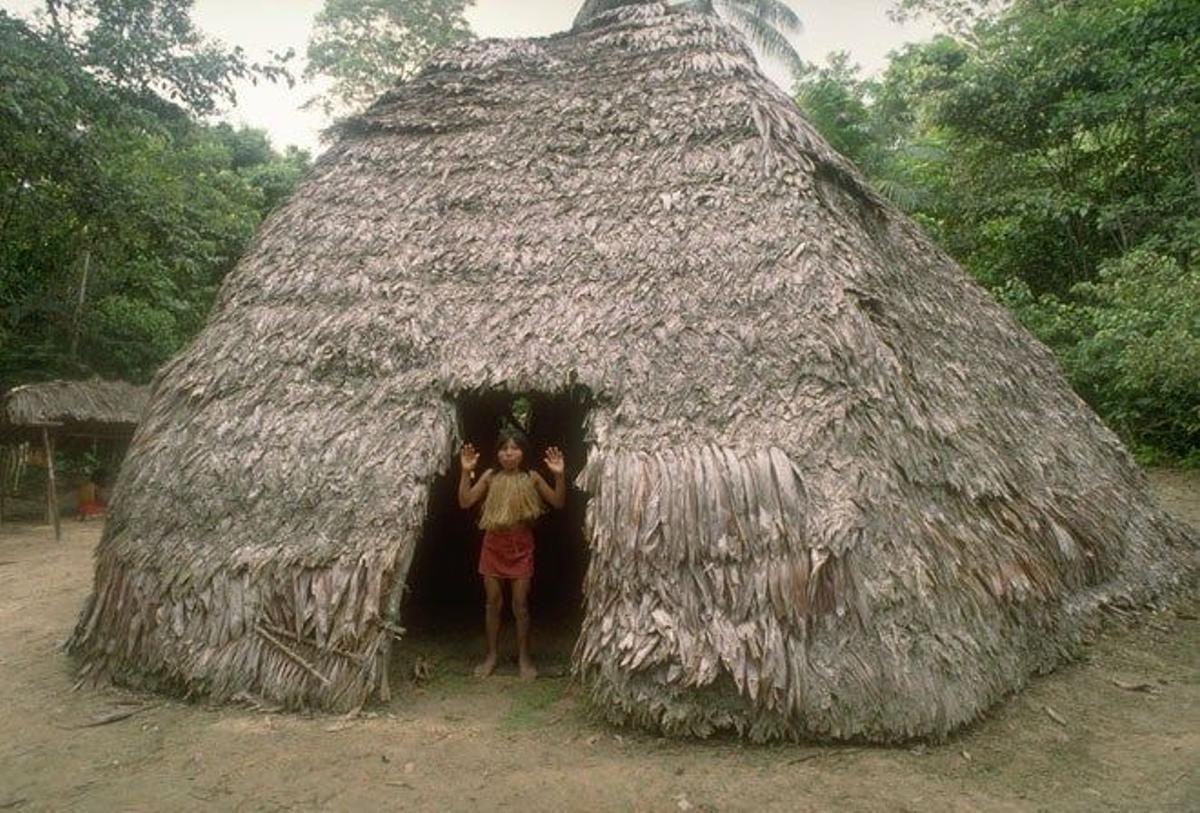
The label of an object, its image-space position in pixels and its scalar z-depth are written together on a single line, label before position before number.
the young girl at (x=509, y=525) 5.03
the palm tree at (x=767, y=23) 18.12
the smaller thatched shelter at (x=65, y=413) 11.09
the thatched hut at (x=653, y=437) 4.02
